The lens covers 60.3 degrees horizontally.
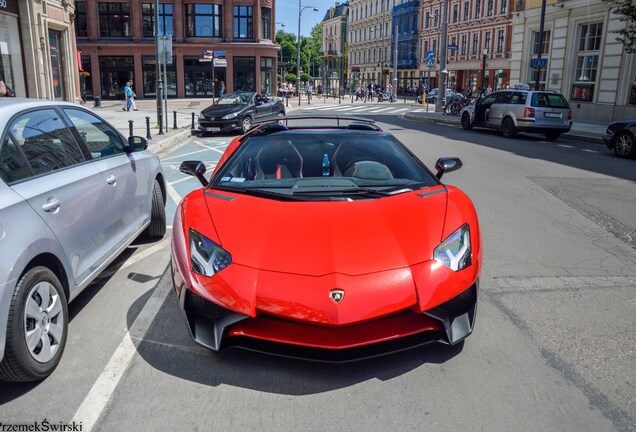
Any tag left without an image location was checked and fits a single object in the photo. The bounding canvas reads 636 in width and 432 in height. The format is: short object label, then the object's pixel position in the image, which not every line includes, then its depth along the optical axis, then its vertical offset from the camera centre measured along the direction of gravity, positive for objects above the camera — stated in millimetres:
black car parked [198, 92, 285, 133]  19750 -1040
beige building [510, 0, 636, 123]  24672 +1558
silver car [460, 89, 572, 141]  18703 -833
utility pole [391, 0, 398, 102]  60475 +429
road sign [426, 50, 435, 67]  34062 +1640
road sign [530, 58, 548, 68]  25109 +1148
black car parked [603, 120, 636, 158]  13940 -1230
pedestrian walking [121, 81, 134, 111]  32281 -851
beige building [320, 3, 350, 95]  100562 +8664
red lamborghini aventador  3018 -1032
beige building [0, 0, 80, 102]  20078 +1402
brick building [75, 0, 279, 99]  46250 +3328
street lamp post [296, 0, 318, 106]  53262 +7592
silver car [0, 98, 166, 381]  3004 -897
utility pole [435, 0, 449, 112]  32641 +798
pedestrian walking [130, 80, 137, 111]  32922 -1320
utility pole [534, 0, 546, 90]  25031 +2433
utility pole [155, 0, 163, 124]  18370 -109
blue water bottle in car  4535 -650
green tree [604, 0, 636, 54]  19141 +2576
